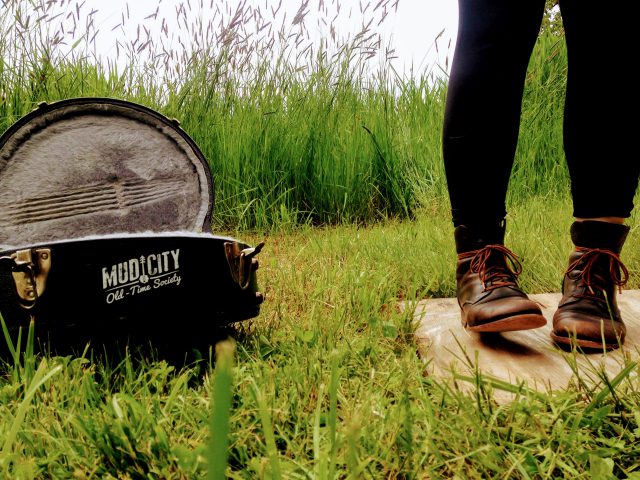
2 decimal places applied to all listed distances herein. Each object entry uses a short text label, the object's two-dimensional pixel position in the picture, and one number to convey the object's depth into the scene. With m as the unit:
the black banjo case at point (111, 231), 0.89
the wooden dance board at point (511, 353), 0.96
